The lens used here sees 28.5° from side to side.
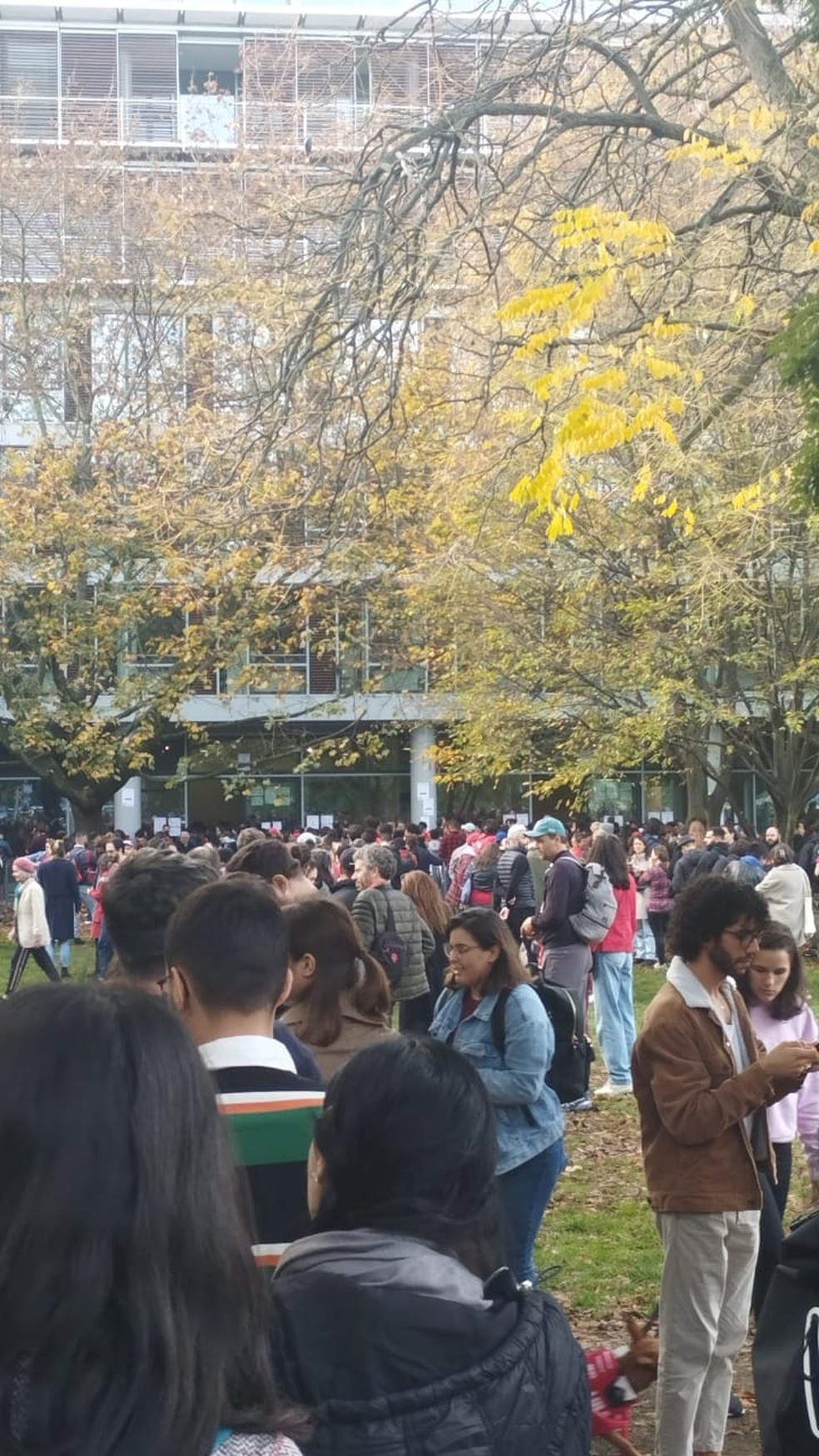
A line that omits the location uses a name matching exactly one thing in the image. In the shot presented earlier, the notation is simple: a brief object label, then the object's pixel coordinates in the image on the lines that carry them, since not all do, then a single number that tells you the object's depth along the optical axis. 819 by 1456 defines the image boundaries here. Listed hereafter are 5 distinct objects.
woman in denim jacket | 5.76
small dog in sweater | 2.95
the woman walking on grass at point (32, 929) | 18.27
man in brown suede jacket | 4.74
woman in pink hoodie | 6.24
